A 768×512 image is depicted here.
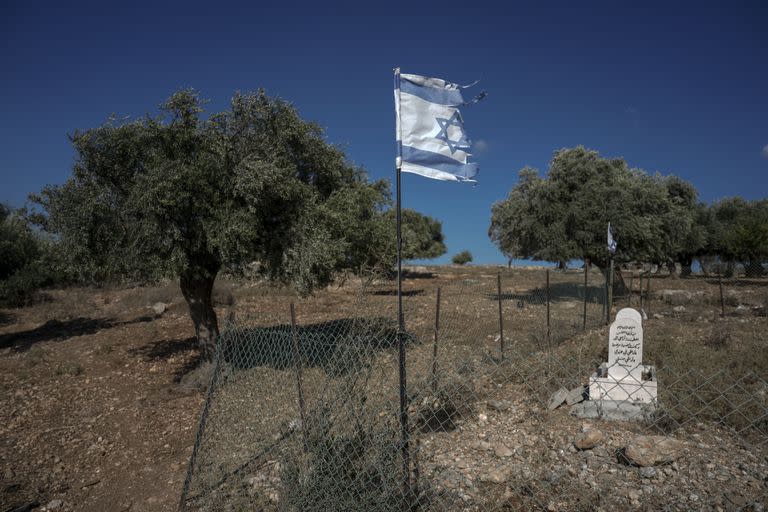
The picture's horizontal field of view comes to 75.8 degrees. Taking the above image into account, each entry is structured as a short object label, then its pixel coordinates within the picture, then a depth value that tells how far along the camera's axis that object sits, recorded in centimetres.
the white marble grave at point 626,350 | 731
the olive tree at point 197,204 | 872
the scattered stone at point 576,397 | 700
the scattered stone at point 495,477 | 487
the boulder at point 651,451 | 488
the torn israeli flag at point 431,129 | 443
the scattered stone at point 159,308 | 1867
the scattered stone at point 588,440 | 549
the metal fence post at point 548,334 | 1025
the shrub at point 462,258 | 8231
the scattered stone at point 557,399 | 696
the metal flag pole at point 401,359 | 405
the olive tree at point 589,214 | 2019
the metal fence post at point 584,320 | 1258
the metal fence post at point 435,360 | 527
